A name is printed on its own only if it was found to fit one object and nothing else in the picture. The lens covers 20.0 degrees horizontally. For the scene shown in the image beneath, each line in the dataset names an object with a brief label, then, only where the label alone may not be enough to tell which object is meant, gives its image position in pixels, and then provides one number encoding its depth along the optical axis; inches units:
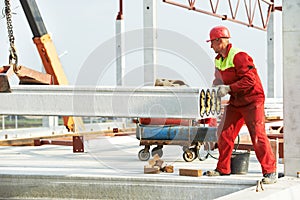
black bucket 409.3
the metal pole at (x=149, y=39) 878.7
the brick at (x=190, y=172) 394.7
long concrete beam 336.4
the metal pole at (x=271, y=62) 1330.6
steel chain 371.4
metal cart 509.1
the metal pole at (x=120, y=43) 1131.9
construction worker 377.9
